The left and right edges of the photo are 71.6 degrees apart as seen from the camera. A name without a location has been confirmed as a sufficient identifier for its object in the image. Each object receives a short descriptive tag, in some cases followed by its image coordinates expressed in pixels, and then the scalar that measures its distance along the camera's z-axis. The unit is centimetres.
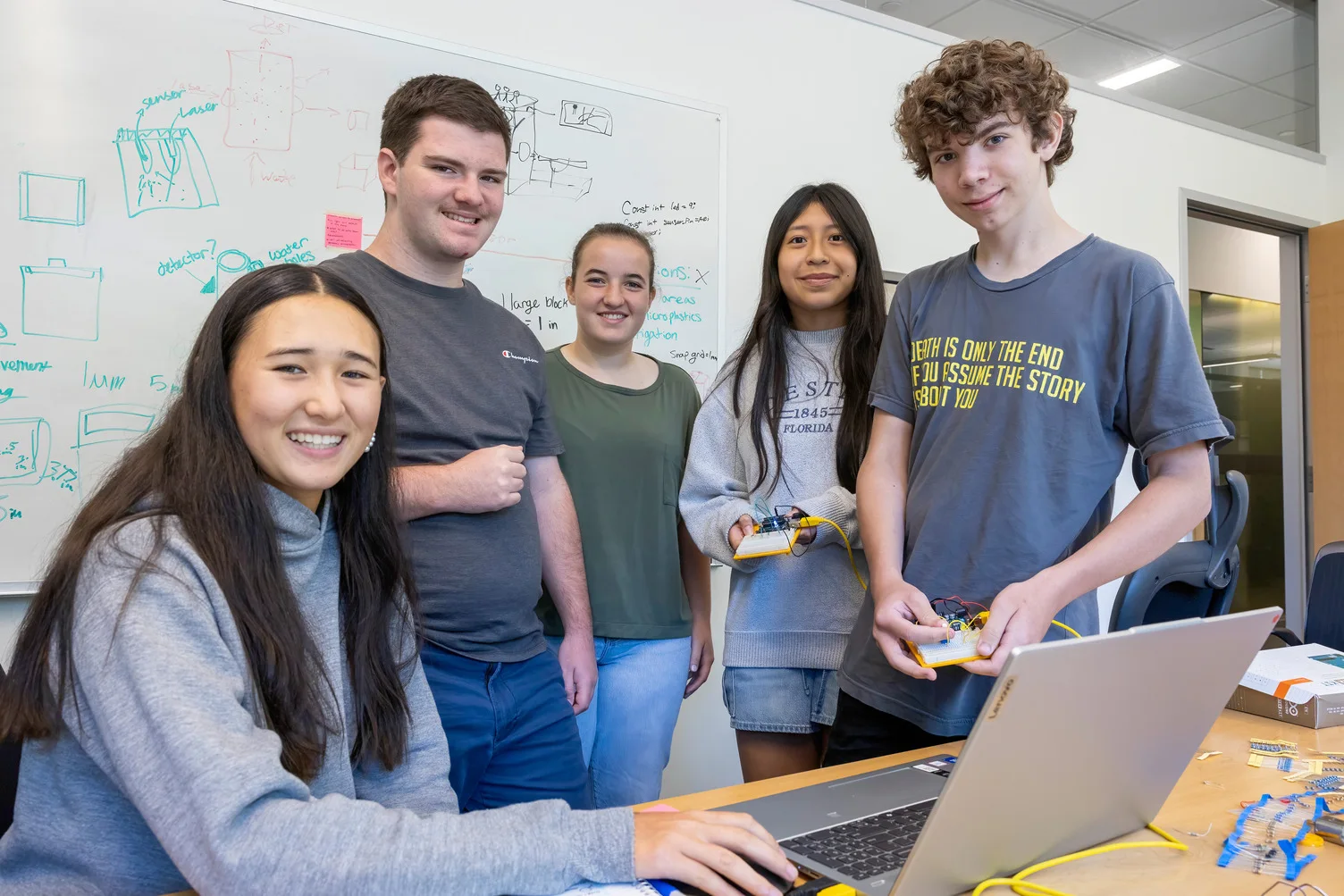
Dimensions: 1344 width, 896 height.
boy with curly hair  122
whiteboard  198
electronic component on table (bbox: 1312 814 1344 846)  92
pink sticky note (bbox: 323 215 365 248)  232
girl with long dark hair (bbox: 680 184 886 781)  166
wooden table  83
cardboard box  136
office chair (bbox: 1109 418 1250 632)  158
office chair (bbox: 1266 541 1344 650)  212
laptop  69
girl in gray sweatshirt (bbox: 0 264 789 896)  70
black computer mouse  78
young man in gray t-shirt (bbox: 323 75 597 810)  138
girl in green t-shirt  191
